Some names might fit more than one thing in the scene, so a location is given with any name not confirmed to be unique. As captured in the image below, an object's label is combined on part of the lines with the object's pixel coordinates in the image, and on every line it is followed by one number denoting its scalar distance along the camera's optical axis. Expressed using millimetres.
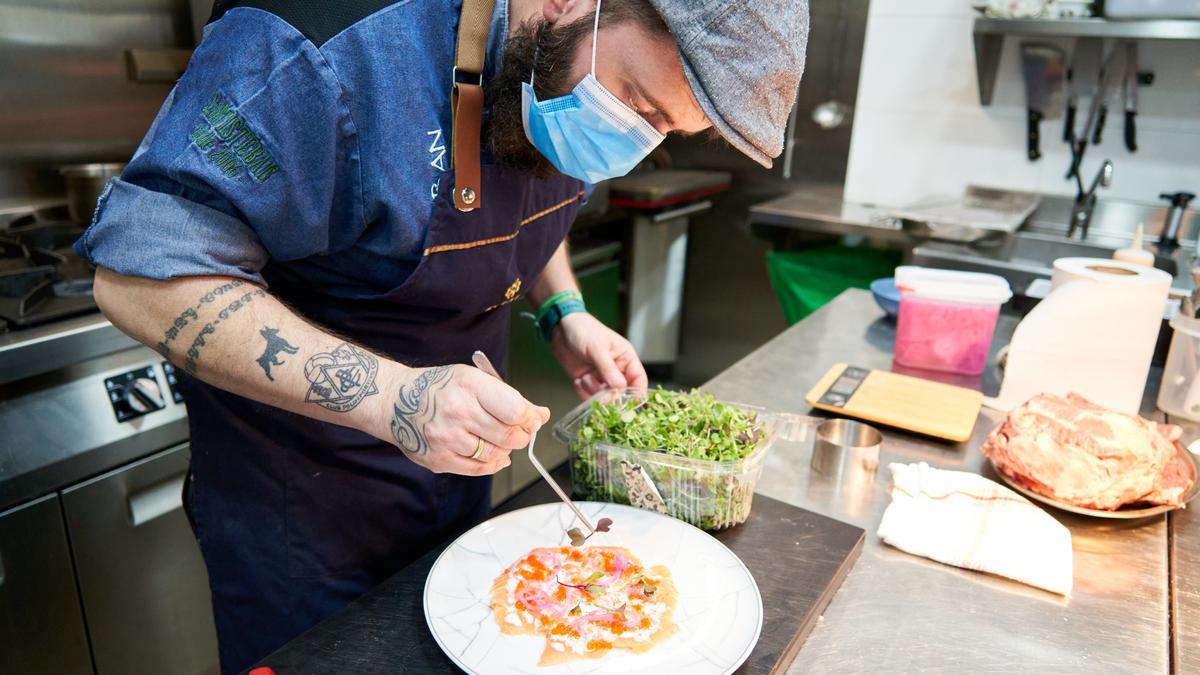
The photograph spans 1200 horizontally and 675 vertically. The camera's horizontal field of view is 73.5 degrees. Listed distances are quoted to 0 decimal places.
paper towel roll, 1379
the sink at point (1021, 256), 2443
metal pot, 1974
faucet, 2885
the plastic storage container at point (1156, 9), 2494
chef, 868
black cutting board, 818
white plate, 804
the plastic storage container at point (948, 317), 1648
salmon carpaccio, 840
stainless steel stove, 1525
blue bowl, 1989
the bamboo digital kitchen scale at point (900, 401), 1400
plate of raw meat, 1134
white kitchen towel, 1017
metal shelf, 2473
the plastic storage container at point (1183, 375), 1470
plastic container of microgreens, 1038
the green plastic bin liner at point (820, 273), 3123
